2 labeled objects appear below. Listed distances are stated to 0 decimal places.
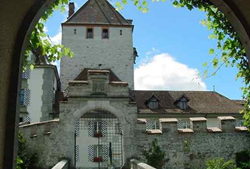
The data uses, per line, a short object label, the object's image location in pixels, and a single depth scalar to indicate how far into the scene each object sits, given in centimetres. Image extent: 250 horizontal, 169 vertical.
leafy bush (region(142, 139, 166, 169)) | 1479
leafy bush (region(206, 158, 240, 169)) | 1283
